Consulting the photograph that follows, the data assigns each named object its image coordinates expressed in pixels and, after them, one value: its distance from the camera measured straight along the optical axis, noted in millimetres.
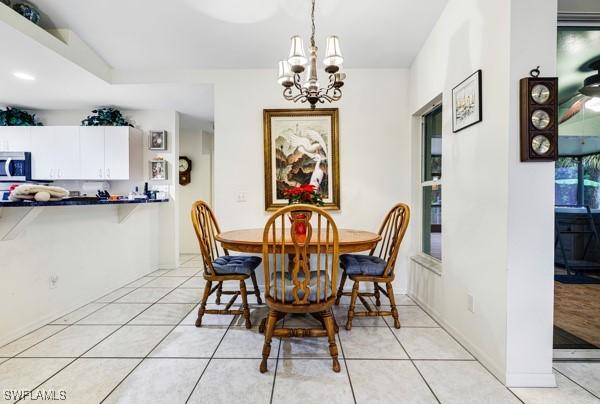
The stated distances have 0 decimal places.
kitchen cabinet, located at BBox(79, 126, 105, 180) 3559
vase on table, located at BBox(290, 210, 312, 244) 1499
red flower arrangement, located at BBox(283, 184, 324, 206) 2055
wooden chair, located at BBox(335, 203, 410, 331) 2016
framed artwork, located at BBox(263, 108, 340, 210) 2889
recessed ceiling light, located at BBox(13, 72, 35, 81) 2732
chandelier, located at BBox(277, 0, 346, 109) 1651
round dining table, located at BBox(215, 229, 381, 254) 1772
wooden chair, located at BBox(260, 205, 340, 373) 1456
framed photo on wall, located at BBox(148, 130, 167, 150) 3754
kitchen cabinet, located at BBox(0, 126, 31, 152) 3557
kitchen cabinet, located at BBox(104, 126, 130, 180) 3521
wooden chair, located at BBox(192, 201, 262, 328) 2029
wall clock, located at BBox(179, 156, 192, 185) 4762
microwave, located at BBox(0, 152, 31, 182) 3488
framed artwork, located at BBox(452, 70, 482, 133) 1641
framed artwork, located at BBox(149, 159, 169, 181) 3771
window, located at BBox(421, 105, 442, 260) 2592
